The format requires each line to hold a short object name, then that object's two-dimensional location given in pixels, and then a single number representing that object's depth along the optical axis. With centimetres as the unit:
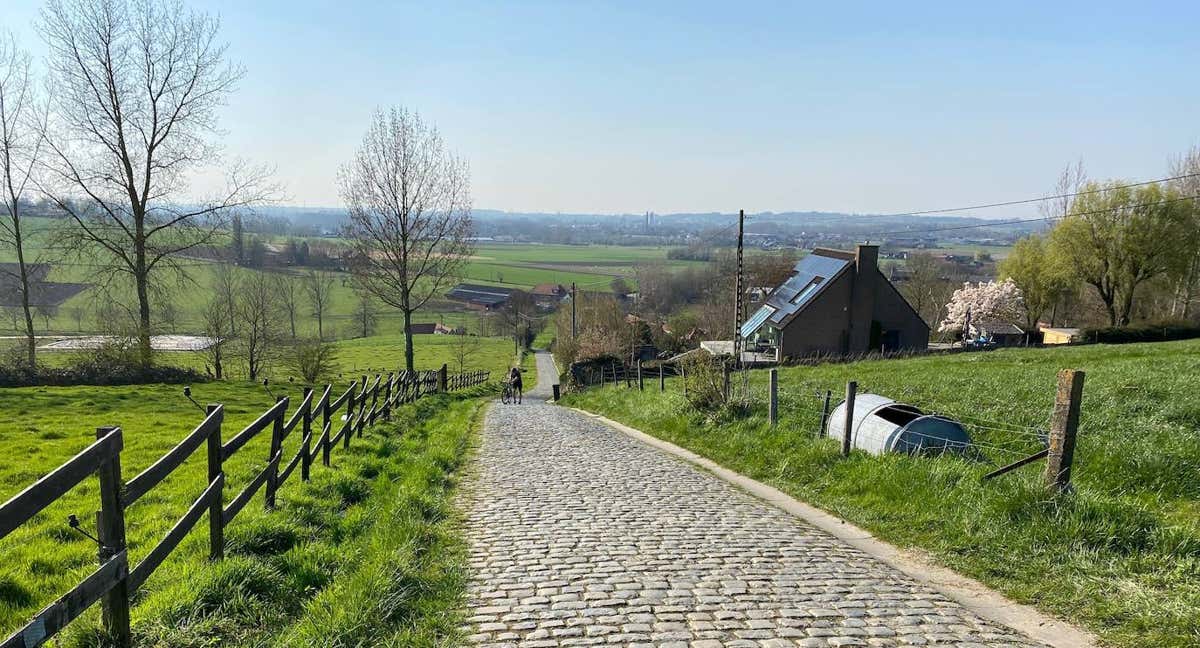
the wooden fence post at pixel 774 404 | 1322
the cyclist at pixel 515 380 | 2952
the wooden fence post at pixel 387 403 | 1639
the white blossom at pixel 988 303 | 5484
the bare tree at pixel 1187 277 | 4603
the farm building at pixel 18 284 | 2767
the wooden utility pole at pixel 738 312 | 3120
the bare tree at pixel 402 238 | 3344
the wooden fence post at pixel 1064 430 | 757
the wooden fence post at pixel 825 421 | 1223
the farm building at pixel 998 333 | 5196
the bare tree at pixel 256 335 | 3412
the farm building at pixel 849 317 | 4388
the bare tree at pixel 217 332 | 3153
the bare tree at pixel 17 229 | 2578
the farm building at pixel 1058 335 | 4603
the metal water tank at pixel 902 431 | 1023
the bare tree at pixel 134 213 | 2605
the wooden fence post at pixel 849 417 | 1084
